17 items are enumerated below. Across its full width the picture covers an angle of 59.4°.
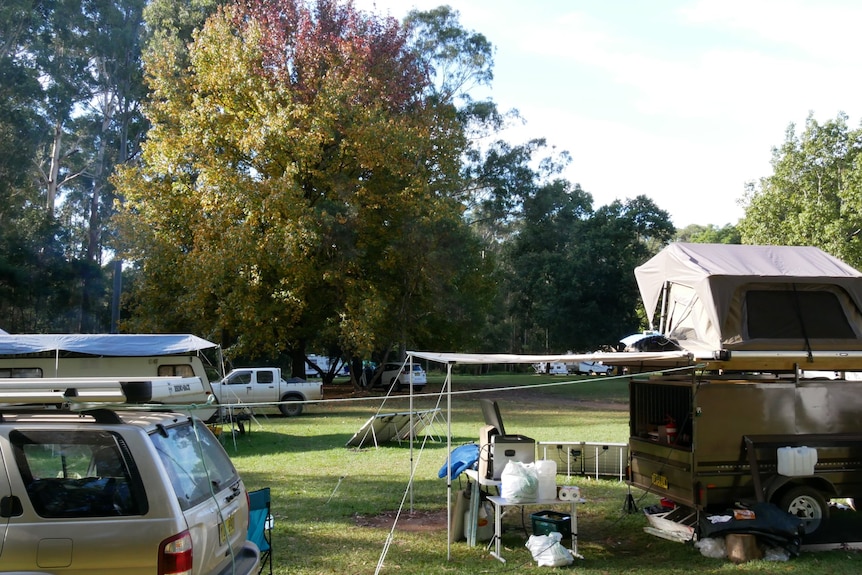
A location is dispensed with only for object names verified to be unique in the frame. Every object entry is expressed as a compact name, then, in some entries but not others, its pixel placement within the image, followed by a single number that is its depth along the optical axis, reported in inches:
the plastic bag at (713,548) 291.4
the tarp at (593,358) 288.8
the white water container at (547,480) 297.6
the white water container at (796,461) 295.7
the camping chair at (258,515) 243.9
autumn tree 1039.0
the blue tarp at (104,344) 576.1
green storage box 300.4
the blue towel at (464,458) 340.2
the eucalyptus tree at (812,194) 1235.9
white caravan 576.7
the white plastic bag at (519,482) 291.7
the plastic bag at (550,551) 284.0
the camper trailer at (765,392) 298.8
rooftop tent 305.0
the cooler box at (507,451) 314.7
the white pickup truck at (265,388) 879.7
